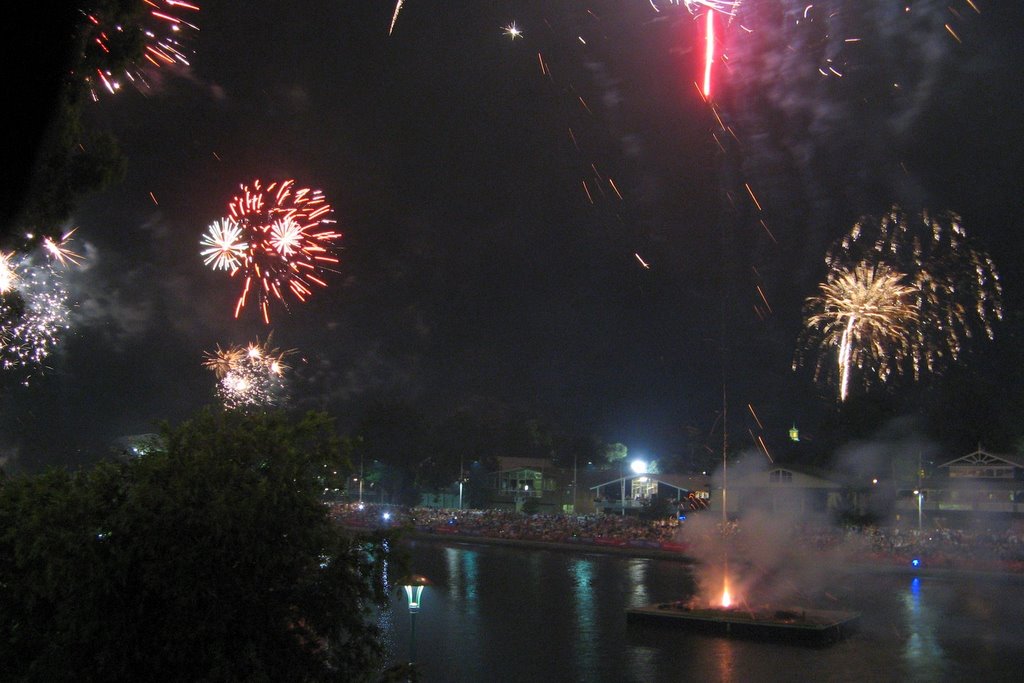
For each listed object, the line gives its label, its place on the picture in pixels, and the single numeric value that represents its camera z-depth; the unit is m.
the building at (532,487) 69.69
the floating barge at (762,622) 18.12
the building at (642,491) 58.00
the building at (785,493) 39.09
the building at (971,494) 45.03
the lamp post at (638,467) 67.36
